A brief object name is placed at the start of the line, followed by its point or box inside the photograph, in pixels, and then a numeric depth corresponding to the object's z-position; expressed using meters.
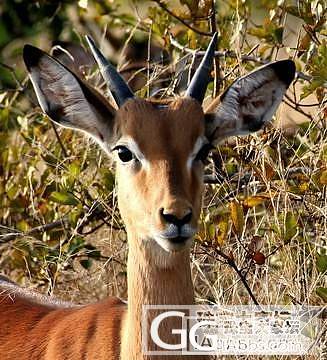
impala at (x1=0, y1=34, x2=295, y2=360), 9.62
